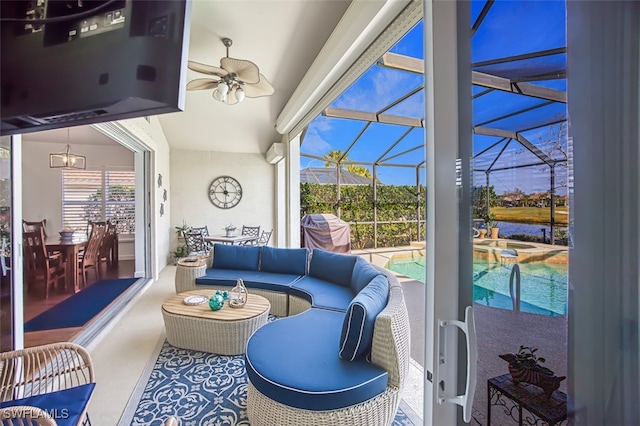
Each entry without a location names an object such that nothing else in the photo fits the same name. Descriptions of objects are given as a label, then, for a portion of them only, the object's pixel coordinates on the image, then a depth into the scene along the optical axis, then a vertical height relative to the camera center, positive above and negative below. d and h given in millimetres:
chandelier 4879 +887
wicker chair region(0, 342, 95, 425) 1376 -871
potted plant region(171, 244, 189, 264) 6535 -927
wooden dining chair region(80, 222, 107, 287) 4746 -653
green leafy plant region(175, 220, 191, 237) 6742 -394
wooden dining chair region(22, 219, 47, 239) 5503 -246
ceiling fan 2947 +1504
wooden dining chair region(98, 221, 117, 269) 5633 -659
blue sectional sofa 1585 -941
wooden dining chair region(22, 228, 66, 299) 4129 -768
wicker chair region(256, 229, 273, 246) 6729 -623
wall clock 7129 +500
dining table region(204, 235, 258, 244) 6098 -575
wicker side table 3770 -830
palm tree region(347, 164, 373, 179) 7023 +1022
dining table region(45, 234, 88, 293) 4449 -657
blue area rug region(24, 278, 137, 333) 3115 -1183
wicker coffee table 2617 -1057
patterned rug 1867 -1316
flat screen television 485 +266
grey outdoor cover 6496 -481
